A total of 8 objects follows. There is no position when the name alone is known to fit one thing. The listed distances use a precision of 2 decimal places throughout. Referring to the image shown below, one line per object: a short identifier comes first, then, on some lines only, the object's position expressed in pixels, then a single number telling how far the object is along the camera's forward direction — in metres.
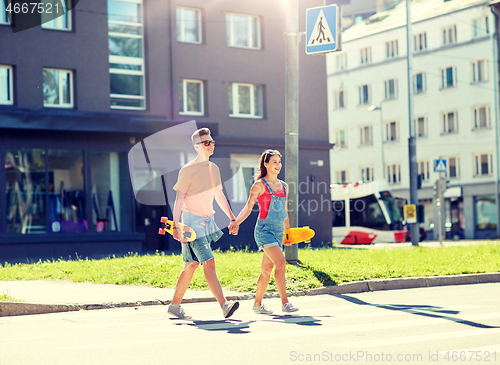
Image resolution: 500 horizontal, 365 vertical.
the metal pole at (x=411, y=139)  26.62
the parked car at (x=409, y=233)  34.38
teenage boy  7.81
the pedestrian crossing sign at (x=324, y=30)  12.82
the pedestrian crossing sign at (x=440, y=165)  26.42
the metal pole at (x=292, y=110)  13.55
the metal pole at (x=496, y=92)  46.22
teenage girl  8.19
